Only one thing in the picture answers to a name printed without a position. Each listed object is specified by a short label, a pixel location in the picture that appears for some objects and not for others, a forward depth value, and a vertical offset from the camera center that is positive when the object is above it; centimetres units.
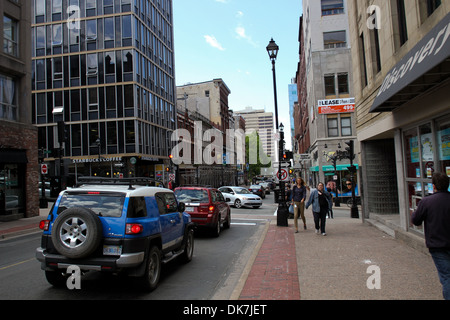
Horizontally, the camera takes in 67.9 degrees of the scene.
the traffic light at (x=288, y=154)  1618 +88
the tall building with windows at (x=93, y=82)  3550 +1086
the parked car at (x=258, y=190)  3418 -166
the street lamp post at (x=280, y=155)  1327 +84
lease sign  3538 +681
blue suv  502 -81
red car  1129 -102
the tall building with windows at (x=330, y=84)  3553 +937
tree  9512 +581
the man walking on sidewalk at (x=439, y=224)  416 -75
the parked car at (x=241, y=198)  2347 -168
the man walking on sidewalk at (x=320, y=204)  1066 -107
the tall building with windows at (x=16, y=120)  1677 +341
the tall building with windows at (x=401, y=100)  633 +157
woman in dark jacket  1170 -92
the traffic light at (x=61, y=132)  1827 +275
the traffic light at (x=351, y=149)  1985 +122
